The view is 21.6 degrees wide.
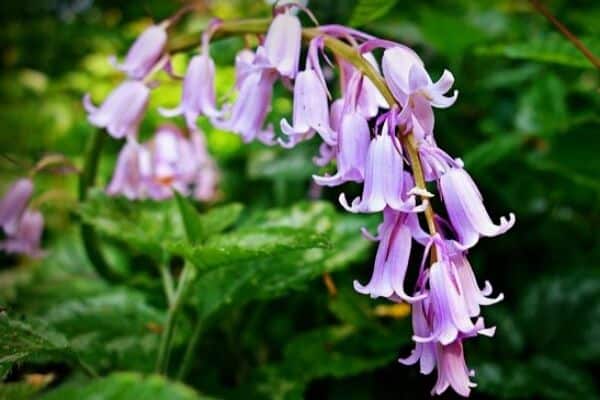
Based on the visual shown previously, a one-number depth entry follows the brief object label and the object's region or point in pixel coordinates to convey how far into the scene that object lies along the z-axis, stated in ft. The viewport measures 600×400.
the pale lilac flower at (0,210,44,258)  1.50
